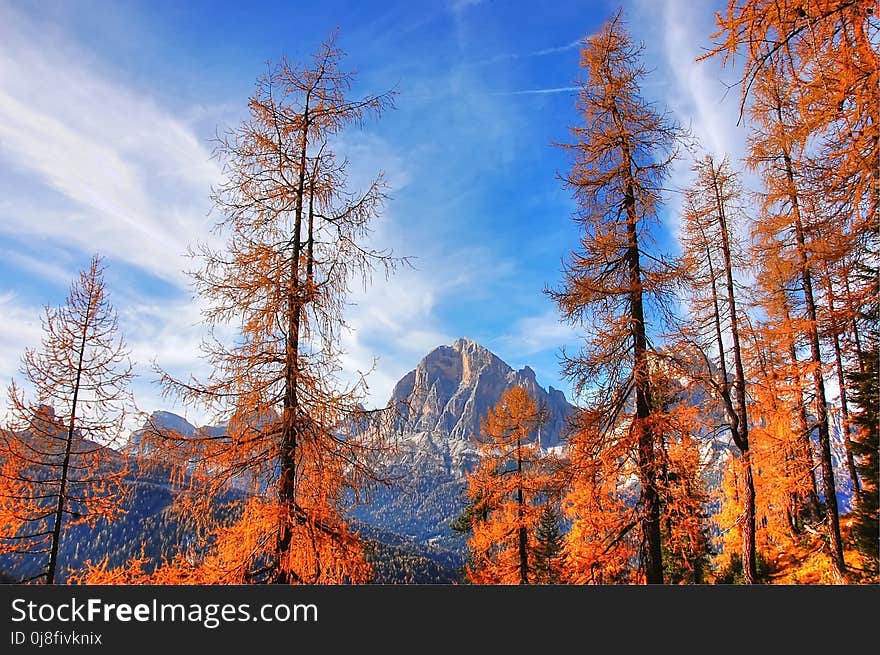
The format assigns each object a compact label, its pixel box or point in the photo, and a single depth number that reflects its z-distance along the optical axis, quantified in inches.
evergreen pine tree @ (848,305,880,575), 534.9
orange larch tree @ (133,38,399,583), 278.8
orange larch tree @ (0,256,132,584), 417.4
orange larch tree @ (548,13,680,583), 359.3
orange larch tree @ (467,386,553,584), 738.2
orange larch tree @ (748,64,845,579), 457.4
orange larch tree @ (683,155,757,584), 551.5
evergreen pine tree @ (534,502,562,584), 690.9
